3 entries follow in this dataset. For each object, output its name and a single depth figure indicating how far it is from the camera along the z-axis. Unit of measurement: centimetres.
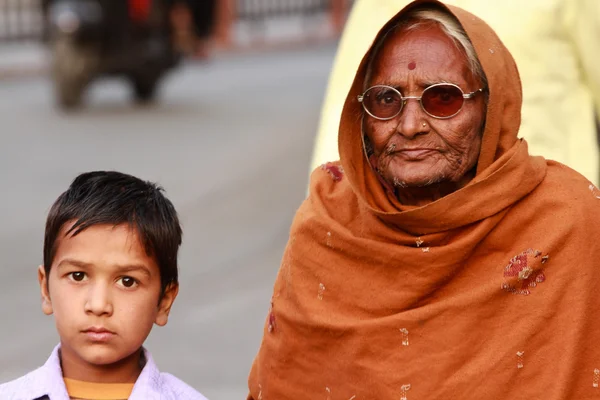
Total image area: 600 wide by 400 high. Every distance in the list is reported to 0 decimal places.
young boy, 520
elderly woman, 534
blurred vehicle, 2262
